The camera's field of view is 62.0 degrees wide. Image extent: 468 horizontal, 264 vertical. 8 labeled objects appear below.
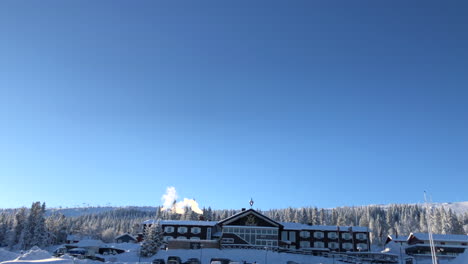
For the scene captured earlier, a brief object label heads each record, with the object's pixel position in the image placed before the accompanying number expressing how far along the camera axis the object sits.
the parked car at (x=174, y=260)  50.06
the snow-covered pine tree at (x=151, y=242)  60.03
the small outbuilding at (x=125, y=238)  93.69
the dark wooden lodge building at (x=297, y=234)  71.11
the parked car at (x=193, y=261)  50.21
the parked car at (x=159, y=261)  47.66
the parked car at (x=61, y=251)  56.93
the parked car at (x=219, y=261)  45.52
